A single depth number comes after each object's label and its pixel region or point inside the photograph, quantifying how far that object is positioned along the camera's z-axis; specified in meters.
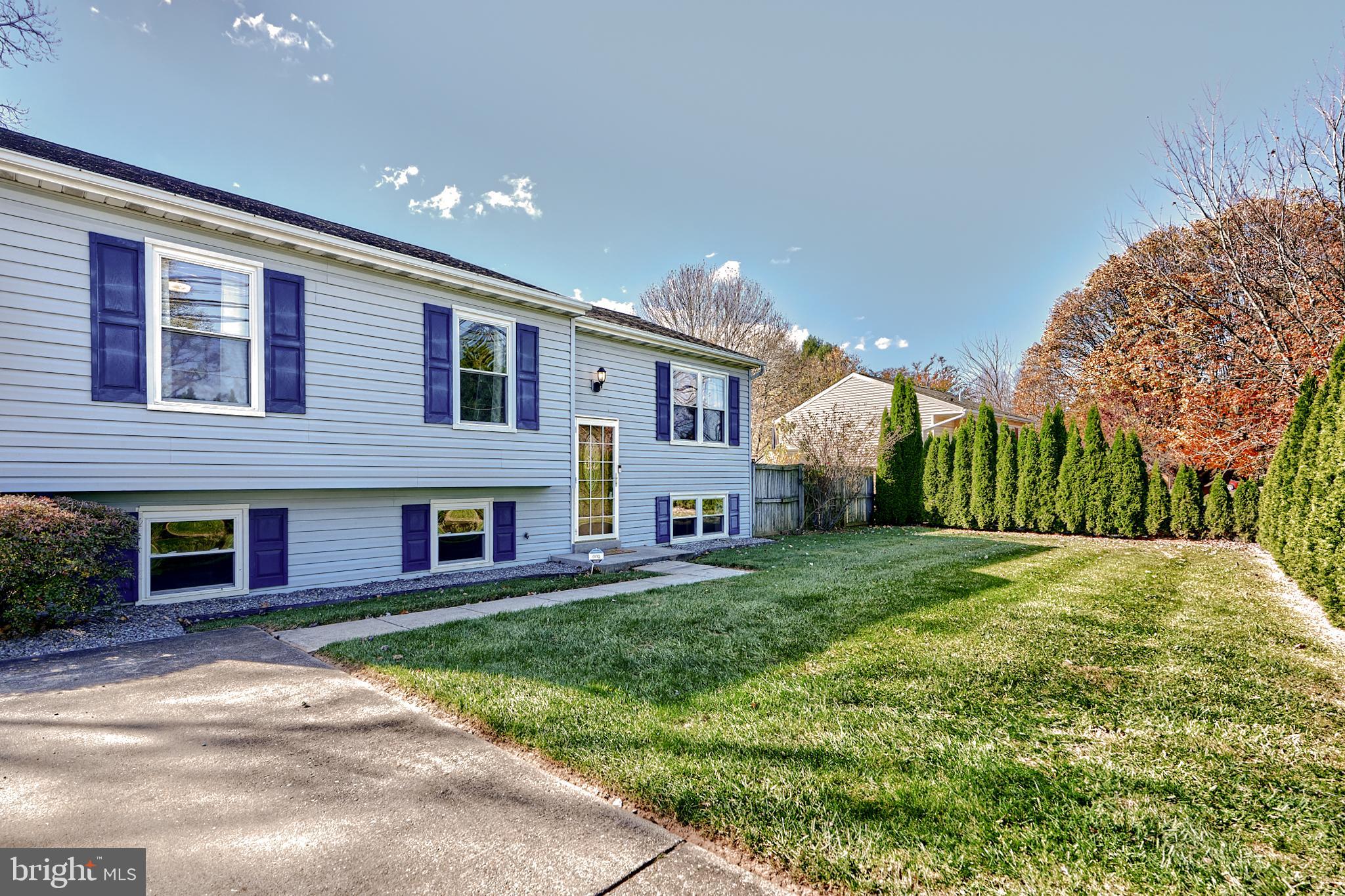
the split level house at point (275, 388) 5.30
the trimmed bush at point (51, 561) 4.36
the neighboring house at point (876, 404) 24.00
